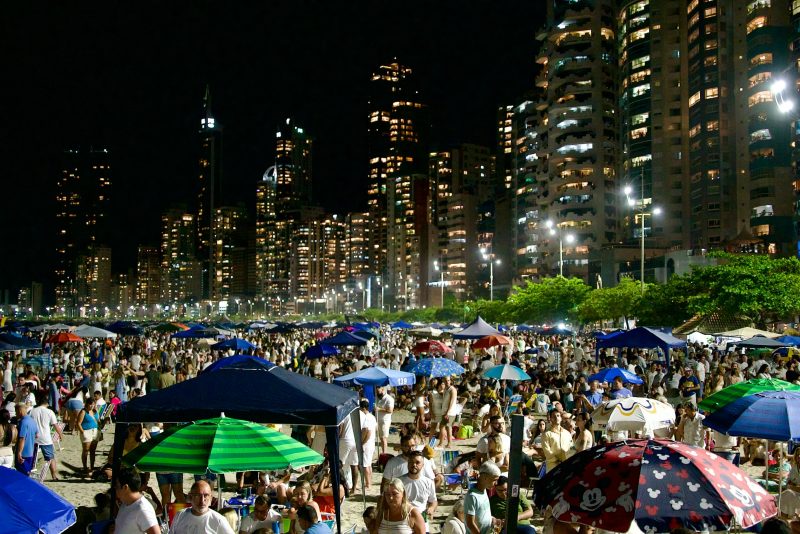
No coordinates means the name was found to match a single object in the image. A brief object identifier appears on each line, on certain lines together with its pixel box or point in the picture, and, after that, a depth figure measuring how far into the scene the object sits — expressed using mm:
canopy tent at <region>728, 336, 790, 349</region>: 22952
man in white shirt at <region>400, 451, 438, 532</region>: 8016
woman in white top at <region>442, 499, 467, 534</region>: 6711
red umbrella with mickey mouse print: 4605
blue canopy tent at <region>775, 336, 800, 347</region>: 23525
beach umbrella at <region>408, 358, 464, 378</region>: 17234
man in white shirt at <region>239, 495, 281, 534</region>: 7371
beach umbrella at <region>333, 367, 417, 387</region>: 14670
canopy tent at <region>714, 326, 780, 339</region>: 25053
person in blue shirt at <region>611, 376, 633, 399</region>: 15129
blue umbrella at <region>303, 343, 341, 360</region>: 22875
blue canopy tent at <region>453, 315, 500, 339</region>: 24053
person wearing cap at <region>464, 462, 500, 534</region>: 7289
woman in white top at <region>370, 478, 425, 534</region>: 6445
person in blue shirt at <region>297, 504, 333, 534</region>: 6379
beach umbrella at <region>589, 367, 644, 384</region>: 16984
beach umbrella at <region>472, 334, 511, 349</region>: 23062
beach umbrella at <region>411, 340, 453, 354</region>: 22656
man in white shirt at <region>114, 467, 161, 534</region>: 6246
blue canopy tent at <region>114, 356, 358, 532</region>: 8062
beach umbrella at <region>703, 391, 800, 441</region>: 7664
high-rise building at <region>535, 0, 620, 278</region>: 100500
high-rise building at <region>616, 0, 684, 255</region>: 100250
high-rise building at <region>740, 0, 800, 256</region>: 77562
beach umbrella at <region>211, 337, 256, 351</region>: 23370
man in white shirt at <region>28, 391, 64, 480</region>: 12039
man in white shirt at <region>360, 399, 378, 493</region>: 11578
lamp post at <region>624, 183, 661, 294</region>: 99244
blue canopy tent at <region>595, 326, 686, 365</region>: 18809
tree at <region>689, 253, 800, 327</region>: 30609
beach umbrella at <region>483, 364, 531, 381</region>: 17344
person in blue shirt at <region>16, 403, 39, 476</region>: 11492
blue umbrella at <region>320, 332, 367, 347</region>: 23484
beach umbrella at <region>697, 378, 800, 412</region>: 8867
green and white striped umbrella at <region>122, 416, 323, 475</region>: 6527
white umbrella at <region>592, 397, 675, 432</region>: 10906
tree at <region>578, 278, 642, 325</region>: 45688
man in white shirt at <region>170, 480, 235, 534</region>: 6129
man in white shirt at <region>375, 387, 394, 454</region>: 14742
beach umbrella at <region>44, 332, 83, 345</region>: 30938
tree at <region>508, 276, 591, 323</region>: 53594
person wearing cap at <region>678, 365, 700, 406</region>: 16013
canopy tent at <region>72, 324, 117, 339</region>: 29984
